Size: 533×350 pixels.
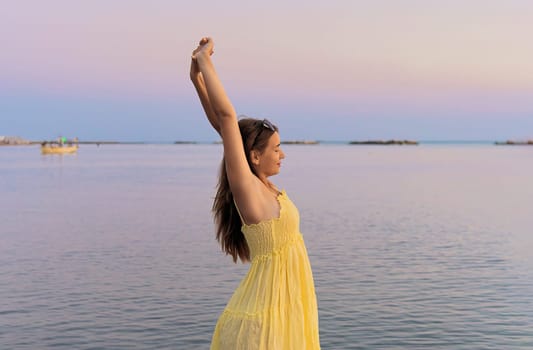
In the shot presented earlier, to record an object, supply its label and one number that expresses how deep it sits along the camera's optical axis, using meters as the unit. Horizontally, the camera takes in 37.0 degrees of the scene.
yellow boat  114.31
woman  3.36
